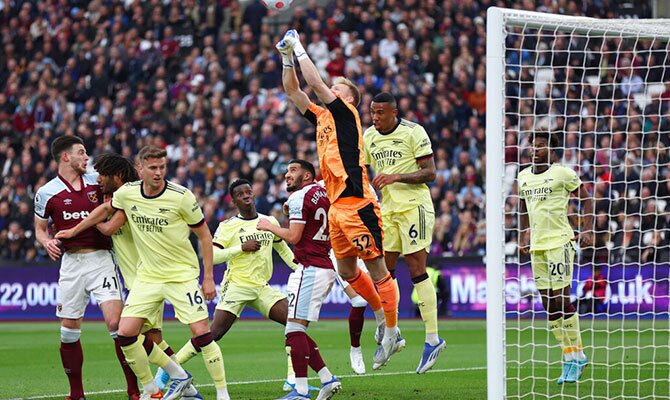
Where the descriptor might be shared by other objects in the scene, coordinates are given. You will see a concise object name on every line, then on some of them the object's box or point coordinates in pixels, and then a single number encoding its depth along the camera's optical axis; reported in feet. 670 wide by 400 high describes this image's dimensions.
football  62.69
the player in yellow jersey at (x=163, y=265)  60.59
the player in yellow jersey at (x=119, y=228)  63.62
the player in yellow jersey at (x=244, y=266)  75.46
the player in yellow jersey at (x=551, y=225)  75.87
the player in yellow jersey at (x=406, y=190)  71.72
